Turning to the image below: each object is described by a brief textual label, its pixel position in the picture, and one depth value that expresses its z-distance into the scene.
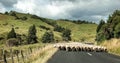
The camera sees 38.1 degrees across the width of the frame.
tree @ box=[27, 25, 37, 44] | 85.56
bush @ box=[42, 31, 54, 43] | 86.91
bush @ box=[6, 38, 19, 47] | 76.12
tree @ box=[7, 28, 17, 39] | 86.05
